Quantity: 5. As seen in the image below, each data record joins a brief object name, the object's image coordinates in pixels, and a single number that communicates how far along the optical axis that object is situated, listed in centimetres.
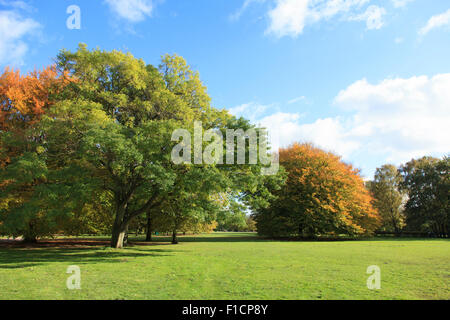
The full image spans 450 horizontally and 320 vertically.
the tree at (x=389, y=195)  5931
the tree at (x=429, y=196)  5000
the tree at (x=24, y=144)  1585
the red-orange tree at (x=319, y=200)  3778
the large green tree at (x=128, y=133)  1542
